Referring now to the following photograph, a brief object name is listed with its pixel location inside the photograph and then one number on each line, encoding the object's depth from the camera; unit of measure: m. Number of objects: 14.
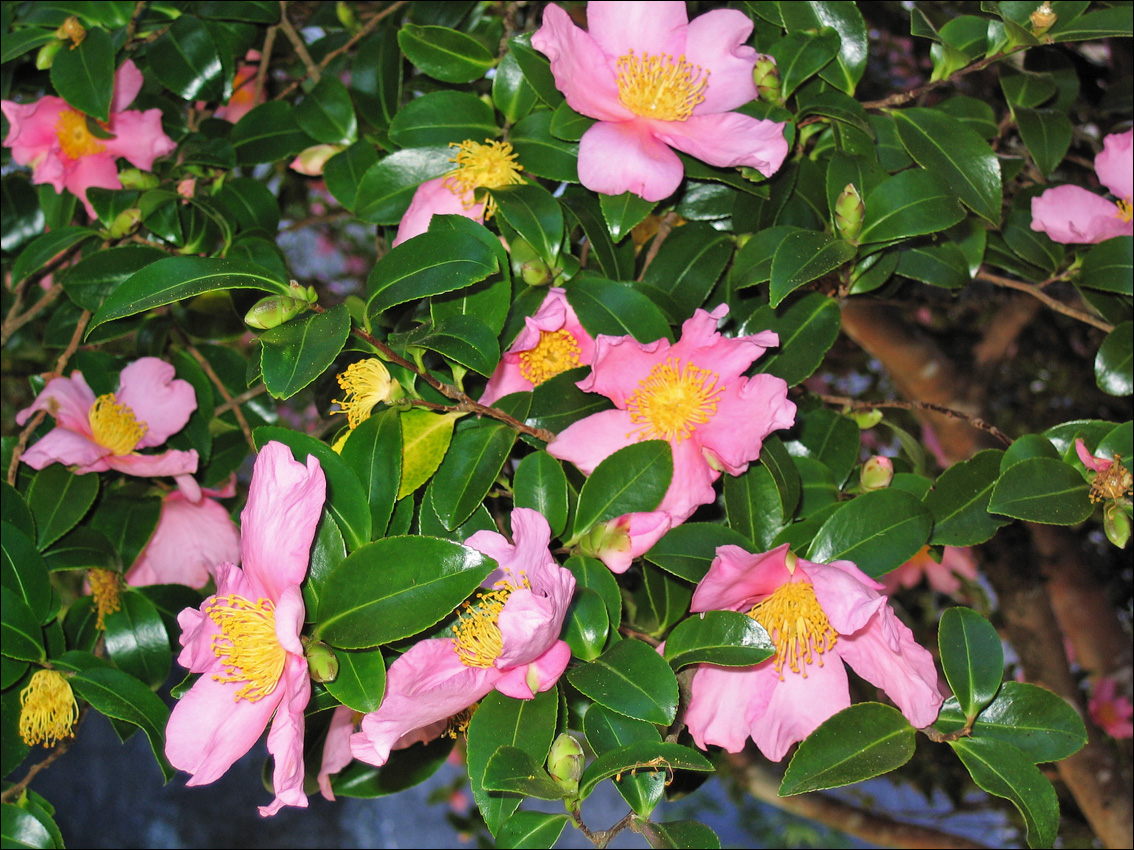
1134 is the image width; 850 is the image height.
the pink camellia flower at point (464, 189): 0.80
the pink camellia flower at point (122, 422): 0.86
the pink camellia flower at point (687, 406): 0.68
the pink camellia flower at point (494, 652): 0.53
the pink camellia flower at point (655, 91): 0.73
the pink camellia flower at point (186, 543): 0.95
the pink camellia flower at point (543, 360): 0.75
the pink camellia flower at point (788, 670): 0.62
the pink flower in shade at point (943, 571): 1.49
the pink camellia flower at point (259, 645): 0.54
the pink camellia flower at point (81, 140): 1.00
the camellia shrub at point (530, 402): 0.59
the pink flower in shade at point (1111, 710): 1.58
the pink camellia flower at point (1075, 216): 0.86
